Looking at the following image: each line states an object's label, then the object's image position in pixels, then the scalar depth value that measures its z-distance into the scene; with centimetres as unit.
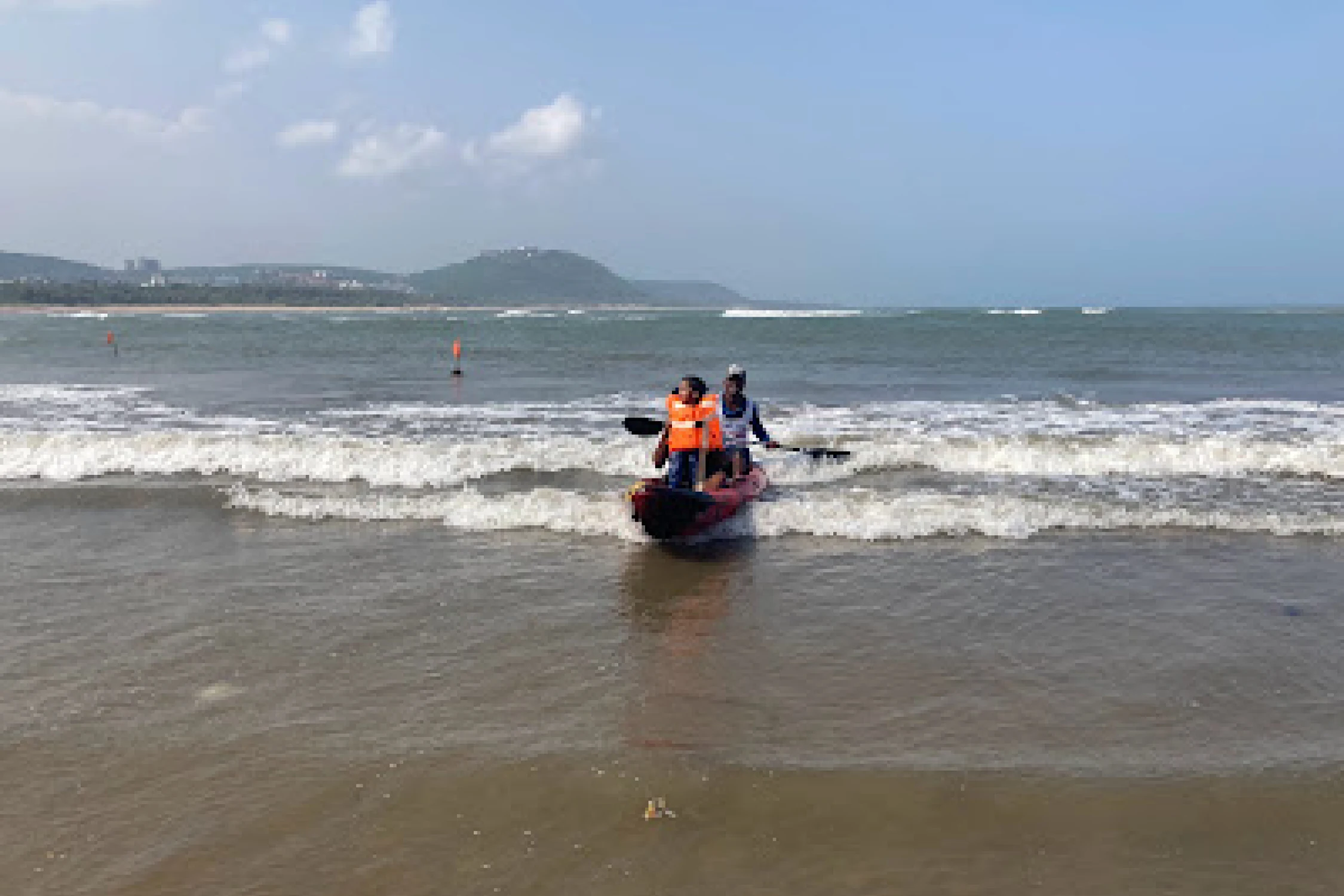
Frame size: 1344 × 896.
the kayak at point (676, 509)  966
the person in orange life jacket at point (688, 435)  1060
